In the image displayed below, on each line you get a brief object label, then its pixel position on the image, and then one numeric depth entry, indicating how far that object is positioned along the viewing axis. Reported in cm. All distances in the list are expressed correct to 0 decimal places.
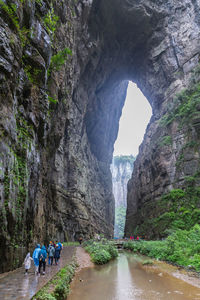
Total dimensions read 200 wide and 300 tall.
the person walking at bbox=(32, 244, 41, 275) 902
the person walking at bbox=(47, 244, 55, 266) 1126
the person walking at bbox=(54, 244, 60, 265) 1192
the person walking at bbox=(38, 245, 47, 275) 929
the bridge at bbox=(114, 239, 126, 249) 2853
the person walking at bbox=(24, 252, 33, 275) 893
